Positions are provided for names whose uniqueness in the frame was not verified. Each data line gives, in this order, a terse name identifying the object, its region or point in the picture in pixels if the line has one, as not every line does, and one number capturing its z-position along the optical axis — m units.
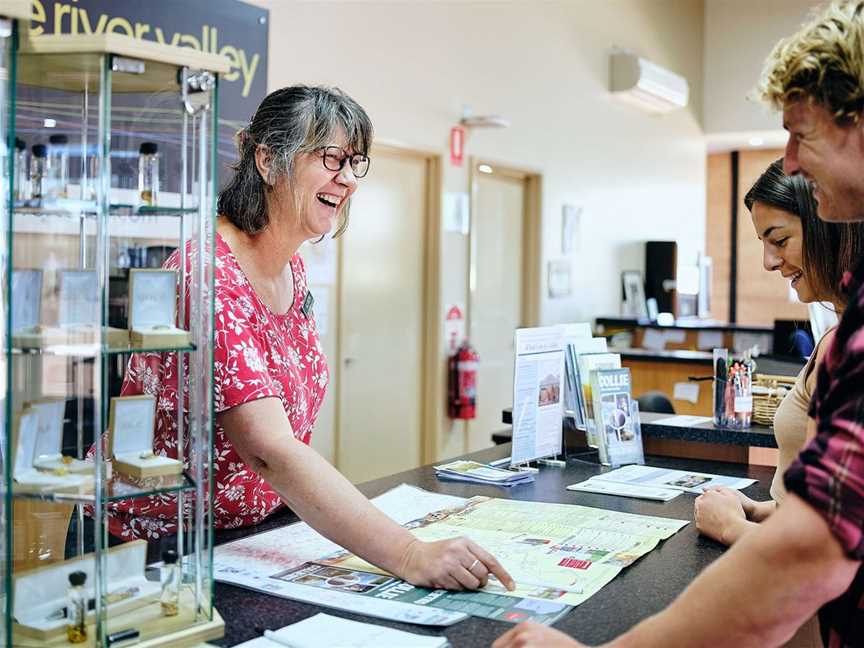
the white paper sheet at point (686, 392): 5.07
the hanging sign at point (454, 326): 6.20
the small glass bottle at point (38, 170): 1.21
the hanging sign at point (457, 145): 6.14
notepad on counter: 2.24
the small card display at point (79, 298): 1.20
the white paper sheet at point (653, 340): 7.90
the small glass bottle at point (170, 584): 1.28
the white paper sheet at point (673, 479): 2.38
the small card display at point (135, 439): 1.27
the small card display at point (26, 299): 1.17
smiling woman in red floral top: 1.50
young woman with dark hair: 1.75
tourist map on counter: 1.44
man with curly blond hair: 0.92
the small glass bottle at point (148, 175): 1.31
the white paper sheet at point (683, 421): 2.92
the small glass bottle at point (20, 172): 1.18
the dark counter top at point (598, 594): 1.35
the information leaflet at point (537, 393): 2.50
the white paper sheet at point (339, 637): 1.28
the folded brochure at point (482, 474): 2.34
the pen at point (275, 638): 1.28
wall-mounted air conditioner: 8.22
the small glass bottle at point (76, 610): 1.20
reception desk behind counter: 2.75
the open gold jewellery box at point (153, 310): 1.27
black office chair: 4.27
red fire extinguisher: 6.13
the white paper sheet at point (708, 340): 7.75
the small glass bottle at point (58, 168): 1.22
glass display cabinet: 1.18
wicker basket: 2.83
